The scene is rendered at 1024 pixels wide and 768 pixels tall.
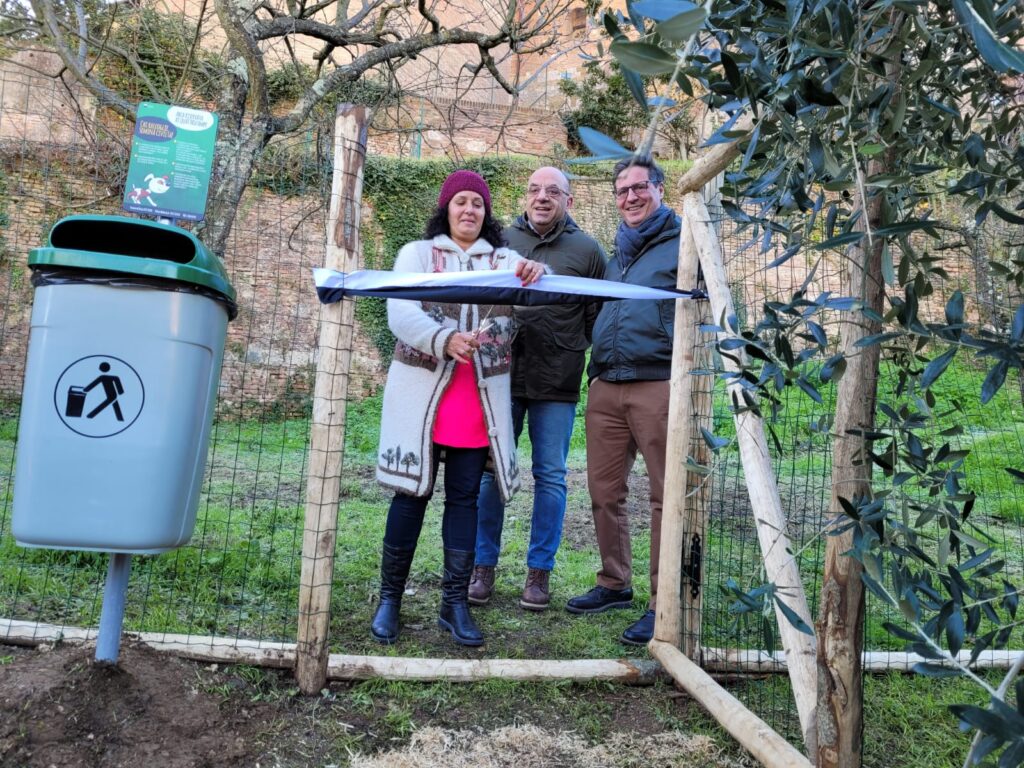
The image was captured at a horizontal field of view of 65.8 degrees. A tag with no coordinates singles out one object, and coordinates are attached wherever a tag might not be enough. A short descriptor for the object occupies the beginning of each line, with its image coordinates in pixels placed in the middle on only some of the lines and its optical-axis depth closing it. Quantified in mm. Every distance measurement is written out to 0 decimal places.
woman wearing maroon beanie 2881
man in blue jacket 3223
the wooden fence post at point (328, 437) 2564
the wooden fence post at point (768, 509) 1979
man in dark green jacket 3475
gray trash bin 2156
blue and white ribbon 2543
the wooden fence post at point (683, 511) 2883
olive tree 999
